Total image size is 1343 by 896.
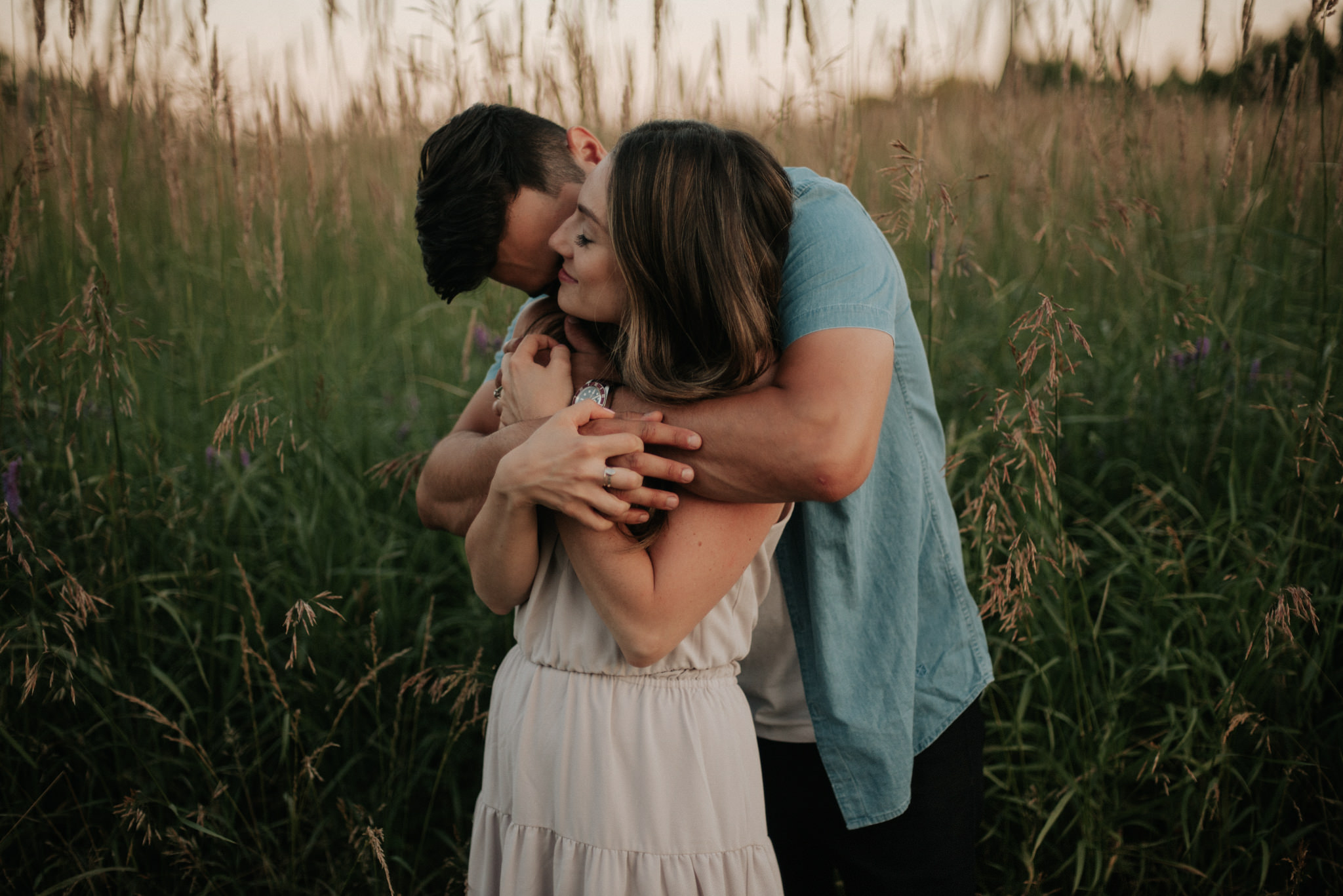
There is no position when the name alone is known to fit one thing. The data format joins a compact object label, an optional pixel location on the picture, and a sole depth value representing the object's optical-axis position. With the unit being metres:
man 1.16
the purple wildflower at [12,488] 1.92
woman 1.17
